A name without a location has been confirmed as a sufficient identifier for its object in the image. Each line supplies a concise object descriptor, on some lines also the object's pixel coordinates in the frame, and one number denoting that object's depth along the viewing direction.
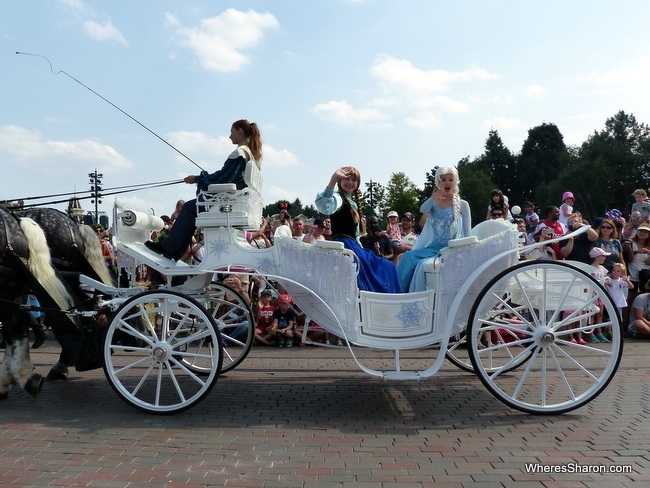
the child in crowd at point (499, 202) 8.13
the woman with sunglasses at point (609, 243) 9.12
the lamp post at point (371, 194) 33.79
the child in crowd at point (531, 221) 10.64
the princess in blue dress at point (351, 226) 5.20
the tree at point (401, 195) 53.72
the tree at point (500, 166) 61.78
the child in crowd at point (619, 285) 8.77
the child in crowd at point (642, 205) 10.59
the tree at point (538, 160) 59.19
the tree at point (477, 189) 56.28
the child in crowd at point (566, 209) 10.62
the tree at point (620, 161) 51.06
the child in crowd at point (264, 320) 8.67
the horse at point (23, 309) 5.24
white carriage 4.68
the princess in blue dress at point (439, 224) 5.36
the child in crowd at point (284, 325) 8.76
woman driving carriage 5.32
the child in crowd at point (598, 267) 8.56
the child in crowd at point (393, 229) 9.68
